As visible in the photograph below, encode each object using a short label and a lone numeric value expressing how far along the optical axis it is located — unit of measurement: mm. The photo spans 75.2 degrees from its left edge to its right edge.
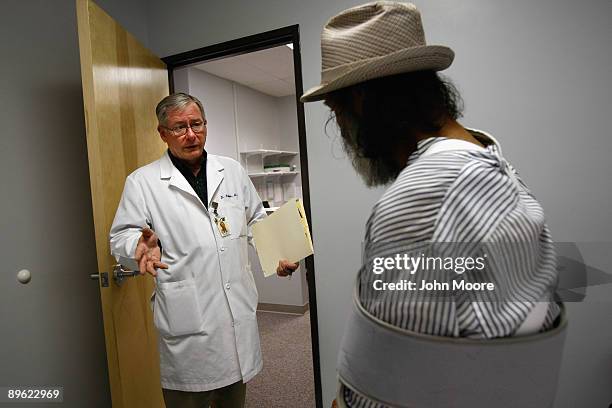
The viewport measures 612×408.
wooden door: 1504
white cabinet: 4648
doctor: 1471
